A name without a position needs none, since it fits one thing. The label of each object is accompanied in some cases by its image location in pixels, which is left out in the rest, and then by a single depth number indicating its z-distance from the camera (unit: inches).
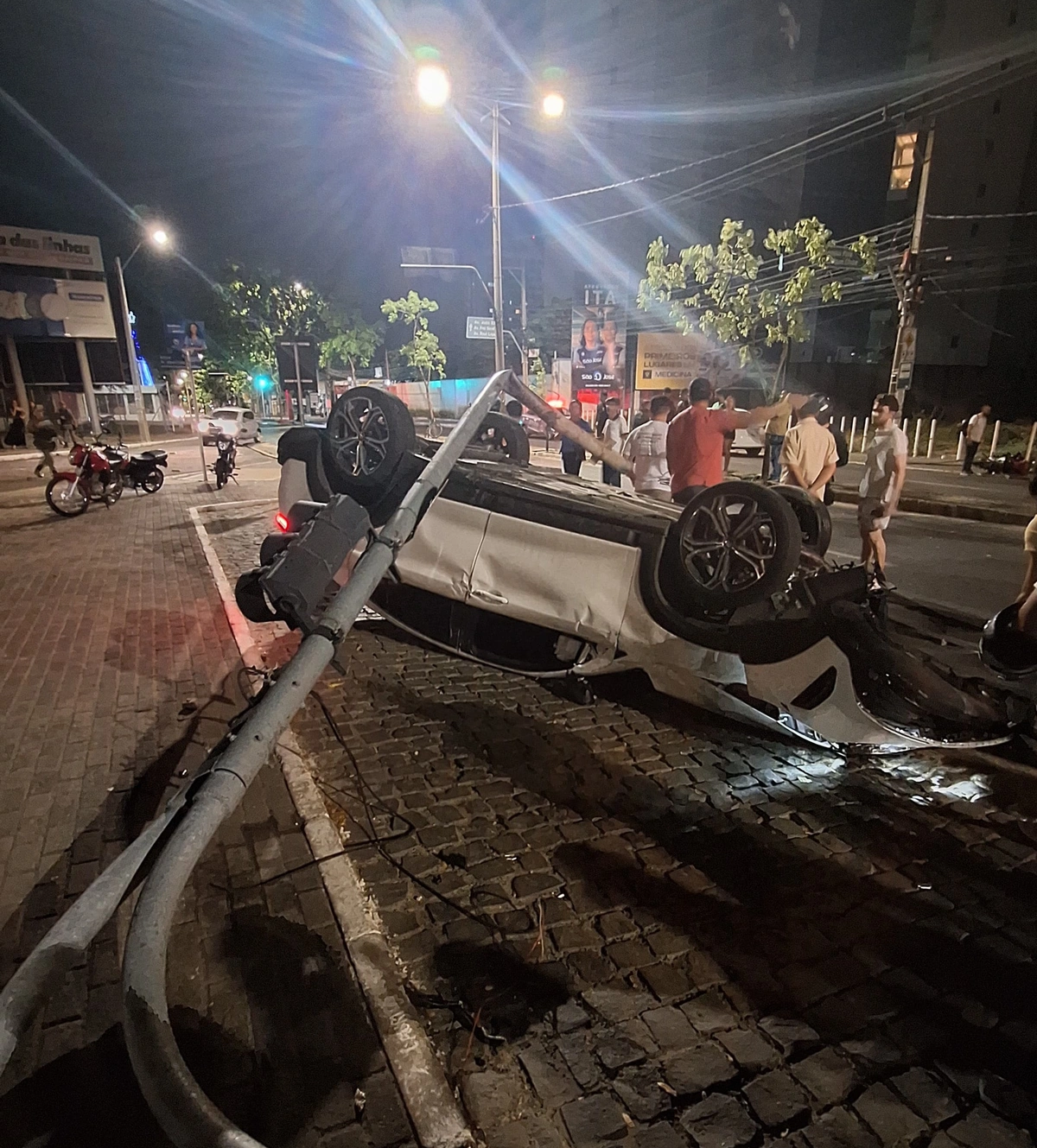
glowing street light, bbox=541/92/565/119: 498.6
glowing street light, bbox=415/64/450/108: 426.3
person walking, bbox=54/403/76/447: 855.7
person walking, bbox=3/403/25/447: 995.3
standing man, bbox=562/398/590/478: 454.2
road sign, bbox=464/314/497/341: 1145.2
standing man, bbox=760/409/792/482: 485.7
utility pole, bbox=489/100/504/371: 559.5
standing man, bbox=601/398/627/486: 453.1
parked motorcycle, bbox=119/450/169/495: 575.5
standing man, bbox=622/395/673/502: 291.3
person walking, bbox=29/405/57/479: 593.9
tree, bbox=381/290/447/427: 1667.1
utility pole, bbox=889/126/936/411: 671.1
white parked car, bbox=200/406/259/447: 1229.1
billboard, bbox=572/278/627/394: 1552.7
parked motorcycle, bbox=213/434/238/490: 630.5
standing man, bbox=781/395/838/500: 263.6
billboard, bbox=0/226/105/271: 1309.1
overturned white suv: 142.4
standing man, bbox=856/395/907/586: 261.3
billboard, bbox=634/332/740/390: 1248.2
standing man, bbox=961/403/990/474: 671.4
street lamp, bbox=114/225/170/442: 1103.6
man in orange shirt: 237.8
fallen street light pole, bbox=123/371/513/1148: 49.1
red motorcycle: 486.0
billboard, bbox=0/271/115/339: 1334.9
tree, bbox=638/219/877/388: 1010.1
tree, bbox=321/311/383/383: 1995.6
